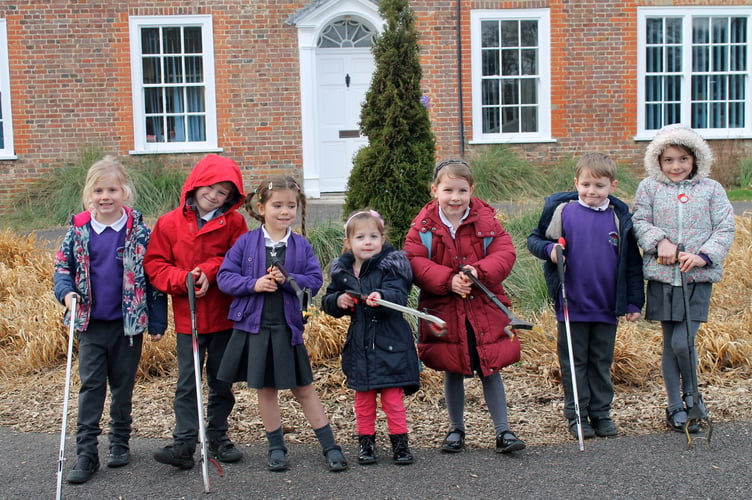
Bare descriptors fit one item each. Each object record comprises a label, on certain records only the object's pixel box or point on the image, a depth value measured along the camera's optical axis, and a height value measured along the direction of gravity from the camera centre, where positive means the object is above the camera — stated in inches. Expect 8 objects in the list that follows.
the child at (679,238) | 180.5 -12.0
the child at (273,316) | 165.6 -24.5
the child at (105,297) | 170.4 -20.5
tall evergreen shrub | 261.0 +17.3
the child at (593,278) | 181.8 -20.2
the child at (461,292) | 171.0 -21.3
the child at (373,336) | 167.9 -29.4
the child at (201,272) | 172.2 -15.7
